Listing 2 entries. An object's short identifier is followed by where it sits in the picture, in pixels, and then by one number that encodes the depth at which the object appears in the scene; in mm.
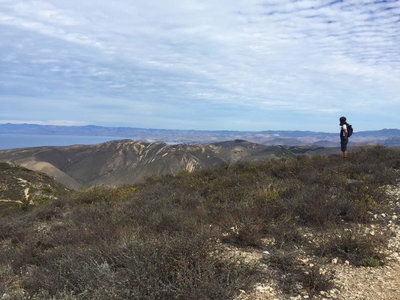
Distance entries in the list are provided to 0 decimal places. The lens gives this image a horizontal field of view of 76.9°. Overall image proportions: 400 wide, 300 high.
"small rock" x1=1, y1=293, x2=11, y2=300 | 3502
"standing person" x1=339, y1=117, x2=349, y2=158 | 13445
